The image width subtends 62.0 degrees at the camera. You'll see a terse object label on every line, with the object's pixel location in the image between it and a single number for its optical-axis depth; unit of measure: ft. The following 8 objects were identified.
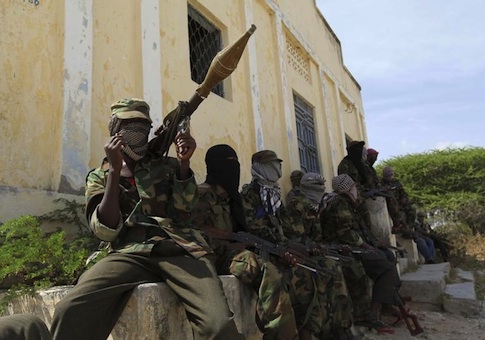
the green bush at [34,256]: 6.89
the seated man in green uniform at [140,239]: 5.72
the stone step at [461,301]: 15.69
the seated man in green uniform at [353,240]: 14.03
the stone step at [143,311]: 5.86
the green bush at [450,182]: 41.19
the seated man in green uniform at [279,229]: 9.86
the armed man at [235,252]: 7.77
